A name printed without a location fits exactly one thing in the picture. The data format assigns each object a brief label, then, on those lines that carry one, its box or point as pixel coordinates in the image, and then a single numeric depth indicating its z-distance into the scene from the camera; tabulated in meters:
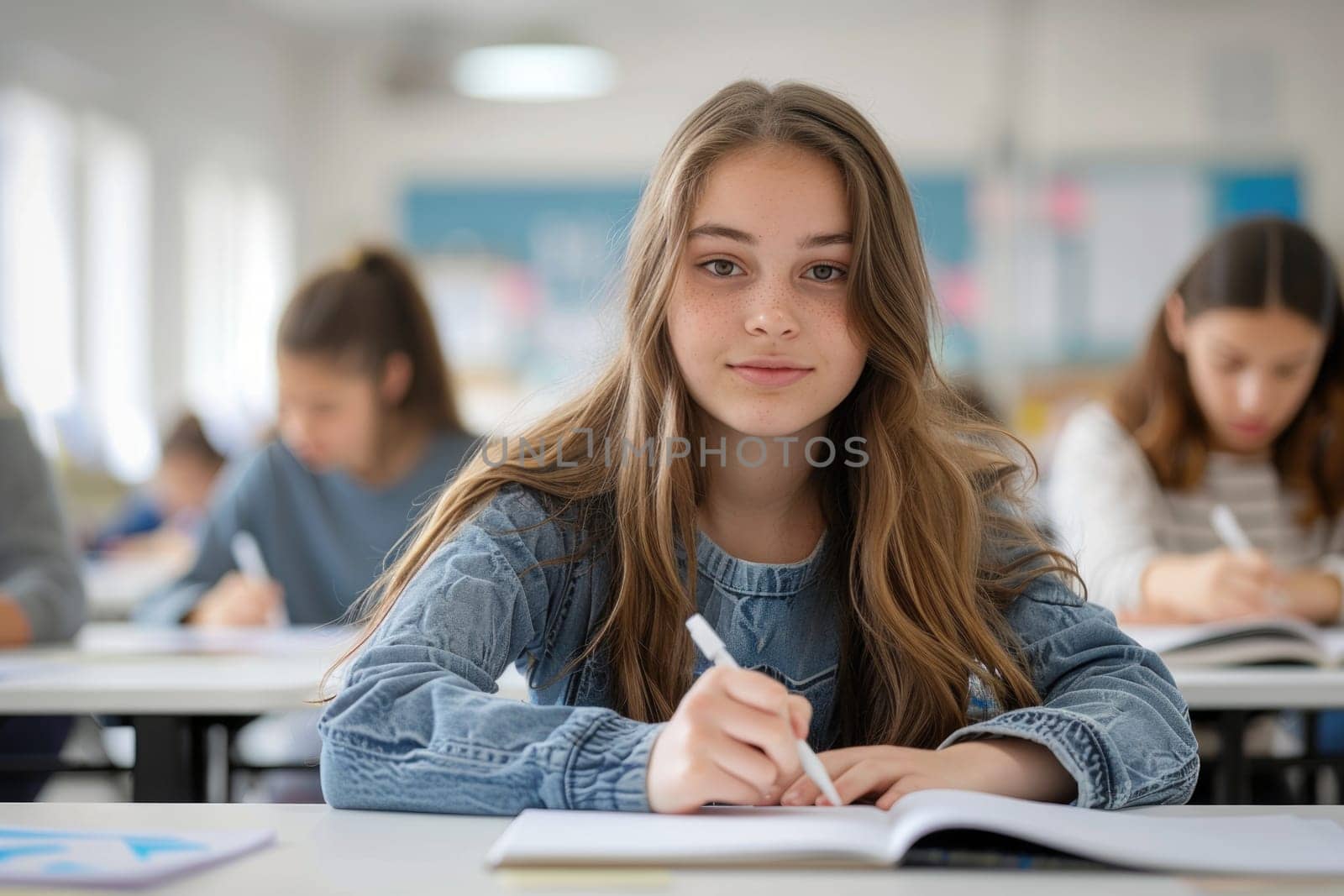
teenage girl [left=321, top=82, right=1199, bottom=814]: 1.60
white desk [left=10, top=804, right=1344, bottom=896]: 1.33
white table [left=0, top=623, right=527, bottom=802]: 1.81
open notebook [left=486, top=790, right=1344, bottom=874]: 1.35
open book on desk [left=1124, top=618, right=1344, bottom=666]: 1.93
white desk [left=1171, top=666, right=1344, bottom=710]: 1.81
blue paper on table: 1.34
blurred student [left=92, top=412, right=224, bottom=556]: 4.94
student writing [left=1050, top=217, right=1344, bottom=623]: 2.28
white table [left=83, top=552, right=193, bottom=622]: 3.36
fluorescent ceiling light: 5.81
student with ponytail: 2.52
